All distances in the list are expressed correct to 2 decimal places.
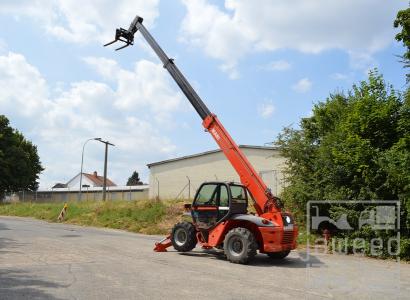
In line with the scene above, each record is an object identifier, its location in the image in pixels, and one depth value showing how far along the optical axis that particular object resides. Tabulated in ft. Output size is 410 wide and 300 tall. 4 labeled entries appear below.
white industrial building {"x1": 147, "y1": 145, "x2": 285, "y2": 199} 149.83
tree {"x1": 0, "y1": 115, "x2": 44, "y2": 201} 190.49
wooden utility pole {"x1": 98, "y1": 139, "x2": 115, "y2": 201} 138.56
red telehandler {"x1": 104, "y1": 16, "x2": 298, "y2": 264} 42.11
